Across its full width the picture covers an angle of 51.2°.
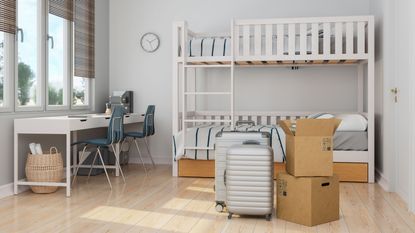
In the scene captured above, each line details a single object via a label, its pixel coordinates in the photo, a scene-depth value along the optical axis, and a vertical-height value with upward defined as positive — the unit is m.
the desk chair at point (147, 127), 5.04 -0.17
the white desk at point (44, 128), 3.84 -0.14
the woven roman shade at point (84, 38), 5.14 +0.91
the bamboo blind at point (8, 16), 3.81 +0.86
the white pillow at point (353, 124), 4.52 -0.12
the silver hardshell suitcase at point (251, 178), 2.92 -0.45
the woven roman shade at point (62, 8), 4.64 +1.15
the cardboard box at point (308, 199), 2.88 -0.59
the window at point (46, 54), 3.96 +0.62
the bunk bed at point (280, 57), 4.53 +0.60
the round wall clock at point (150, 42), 5.91 +0.97
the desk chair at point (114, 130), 4.20 -0.18
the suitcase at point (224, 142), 3.12 -0.22
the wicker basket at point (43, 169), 3.95 -0.52
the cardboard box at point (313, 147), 2.94 -0.23
